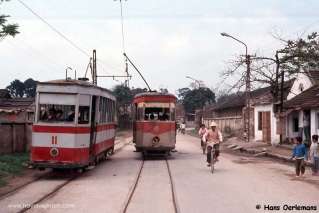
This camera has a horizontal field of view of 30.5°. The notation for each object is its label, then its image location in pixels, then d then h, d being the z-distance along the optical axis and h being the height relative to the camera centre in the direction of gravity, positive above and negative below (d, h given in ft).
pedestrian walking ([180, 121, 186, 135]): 238.11 +1.69
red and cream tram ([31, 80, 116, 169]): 58.08 +0.54
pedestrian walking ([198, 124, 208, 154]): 97.57 +0.38
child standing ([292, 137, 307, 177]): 56.39 -2.15
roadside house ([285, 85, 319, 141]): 100.32 +3.30
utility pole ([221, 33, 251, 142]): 121.29 +7.50
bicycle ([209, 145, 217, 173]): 62.77 -2.85
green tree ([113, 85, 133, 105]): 287.48 +18.11
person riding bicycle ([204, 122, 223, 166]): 64.18 -0.95
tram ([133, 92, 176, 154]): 84.58 +1.15
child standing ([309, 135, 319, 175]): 56.39 -2.13
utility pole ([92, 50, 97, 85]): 157.27 +16.40
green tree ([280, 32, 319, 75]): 111.45 +14.87
